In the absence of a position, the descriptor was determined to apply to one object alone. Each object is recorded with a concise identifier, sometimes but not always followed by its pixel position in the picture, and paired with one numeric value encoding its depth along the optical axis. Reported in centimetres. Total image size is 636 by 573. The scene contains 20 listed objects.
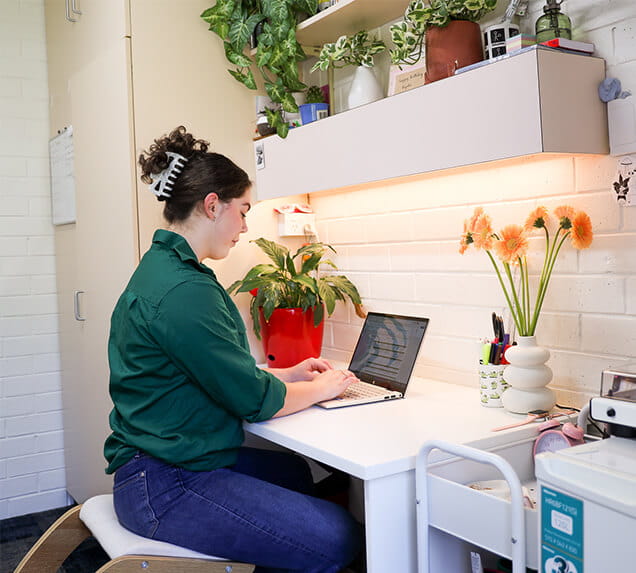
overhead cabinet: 151
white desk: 142
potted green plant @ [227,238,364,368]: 239
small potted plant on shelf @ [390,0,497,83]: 174
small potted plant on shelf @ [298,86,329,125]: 233
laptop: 196
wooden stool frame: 158
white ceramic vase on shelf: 213
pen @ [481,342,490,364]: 183
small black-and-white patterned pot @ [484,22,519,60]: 168
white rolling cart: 123
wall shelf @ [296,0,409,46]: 208
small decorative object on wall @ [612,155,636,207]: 160
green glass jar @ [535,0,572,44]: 161
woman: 159
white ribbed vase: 169
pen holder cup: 181
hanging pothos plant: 233
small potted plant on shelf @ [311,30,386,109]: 212
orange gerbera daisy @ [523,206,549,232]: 171
